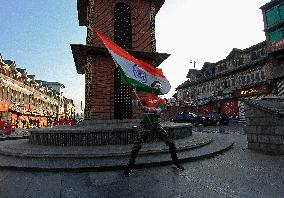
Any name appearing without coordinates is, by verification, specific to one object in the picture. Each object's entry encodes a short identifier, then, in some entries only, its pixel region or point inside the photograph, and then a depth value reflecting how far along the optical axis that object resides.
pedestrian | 5.05
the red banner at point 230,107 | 36.60
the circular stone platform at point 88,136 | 7.96
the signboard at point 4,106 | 32.72
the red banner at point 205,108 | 43.50
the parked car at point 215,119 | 26.62
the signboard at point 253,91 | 31.08
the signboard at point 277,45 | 26.68
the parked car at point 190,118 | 26.92
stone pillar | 6.55
